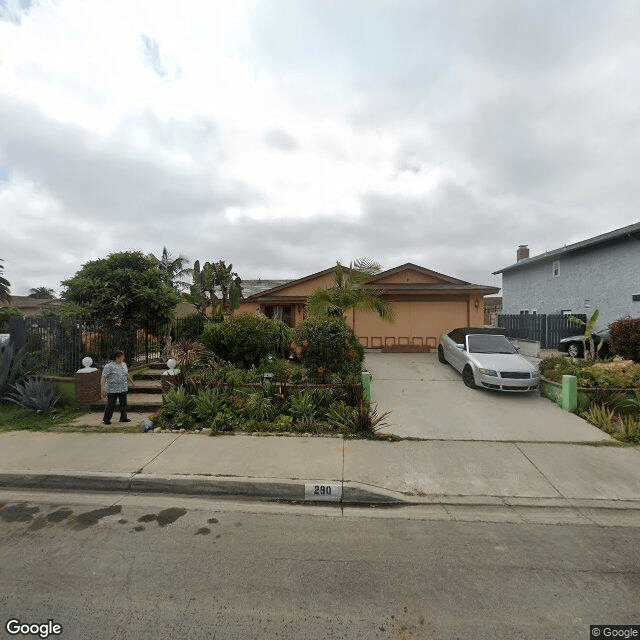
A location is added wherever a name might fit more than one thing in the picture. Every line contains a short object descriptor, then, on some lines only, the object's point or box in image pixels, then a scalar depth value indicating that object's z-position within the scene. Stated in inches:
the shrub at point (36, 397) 283.9
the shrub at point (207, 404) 256.8
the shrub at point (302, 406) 254.7
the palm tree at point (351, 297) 398.3
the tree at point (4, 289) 1152.2
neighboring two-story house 593.6
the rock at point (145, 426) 244.7
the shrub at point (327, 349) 301.3
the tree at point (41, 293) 2470.5
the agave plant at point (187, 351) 339.8
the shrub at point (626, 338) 368.8
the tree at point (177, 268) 1090.9
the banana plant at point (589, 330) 388.6
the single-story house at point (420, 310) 577.0
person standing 260.1
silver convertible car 318.3
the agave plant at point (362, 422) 239.0
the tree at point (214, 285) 605.7
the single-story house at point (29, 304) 1748.6
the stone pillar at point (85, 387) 296.4
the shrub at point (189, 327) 483.9
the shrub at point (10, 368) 299.3
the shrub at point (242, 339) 345.4
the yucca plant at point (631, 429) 229.6
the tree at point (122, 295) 358.3
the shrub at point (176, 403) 262.7
